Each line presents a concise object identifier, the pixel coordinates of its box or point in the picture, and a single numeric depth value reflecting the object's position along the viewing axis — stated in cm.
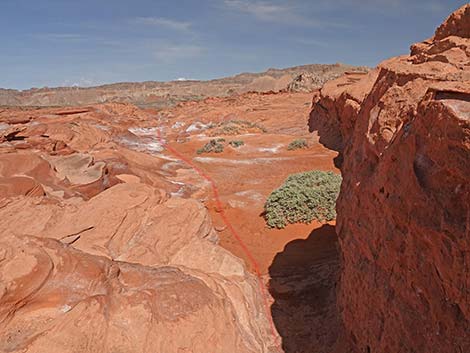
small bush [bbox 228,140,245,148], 1884
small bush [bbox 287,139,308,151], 1730
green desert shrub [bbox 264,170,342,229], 897
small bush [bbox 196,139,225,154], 1840
